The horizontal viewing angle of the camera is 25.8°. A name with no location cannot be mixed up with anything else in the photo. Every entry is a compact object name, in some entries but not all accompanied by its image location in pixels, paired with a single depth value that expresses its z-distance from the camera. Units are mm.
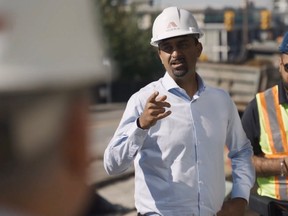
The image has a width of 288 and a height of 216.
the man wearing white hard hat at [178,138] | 2461
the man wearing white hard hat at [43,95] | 685
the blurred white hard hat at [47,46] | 684
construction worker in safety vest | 3115
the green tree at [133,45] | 33219
